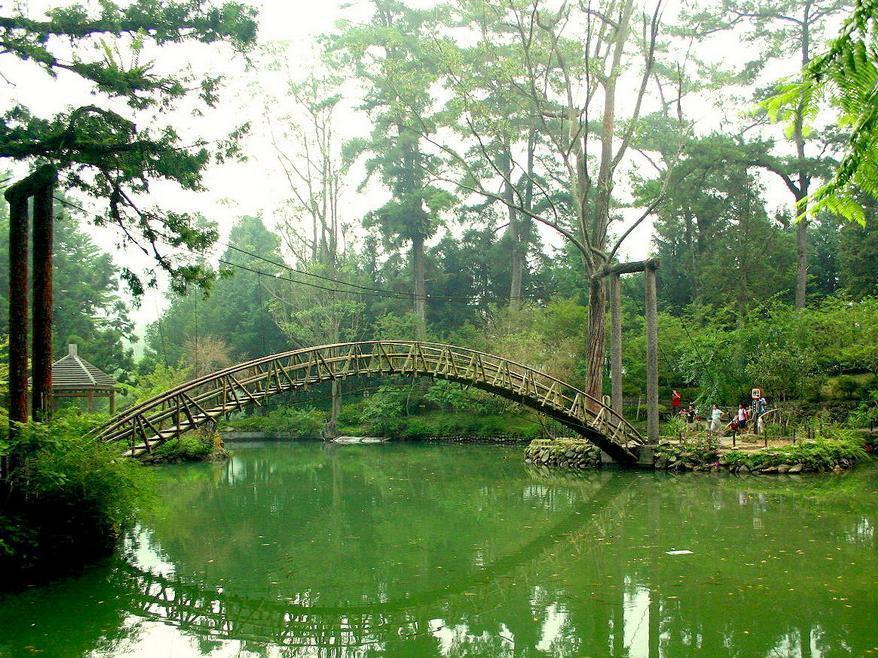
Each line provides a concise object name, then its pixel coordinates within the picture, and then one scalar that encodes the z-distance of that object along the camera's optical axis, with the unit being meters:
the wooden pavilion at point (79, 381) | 21.52
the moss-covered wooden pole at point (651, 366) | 18.47
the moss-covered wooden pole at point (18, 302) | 10.04
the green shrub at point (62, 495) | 8.86
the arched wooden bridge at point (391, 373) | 11.86
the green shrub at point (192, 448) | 22.50
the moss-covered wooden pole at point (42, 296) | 10.50
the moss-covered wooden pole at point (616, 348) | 19.36
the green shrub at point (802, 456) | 16.95
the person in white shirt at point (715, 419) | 20.24
